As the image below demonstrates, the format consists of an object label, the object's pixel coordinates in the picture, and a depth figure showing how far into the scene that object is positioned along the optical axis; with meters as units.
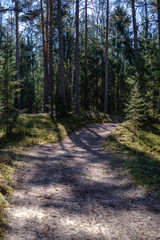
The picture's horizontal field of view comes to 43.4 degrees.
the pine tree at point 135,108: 13.95
